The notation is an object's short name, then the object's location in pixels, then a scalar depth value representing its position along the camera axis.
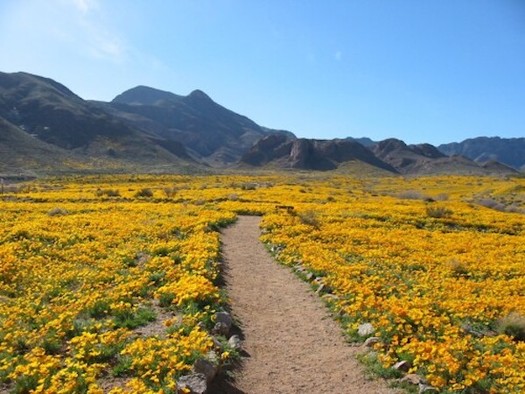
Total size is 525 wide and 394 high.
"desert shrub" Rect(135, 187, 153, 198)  51.38
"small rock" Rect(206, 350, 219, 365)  9.80
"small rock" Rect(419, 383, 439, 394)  9.02
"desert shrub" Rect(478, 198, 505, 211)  53.34
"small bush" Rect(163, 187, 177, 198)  50.41
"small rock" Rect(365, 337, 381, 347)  11.45
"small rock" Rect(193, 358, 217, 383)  9.30
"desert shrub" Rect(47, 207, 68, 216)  33.26
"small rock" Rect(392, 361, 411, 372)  10.11
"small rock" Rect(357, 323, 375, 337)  11.99
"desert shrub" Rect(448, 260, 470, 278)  18.98
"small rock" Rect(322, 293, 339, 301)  14.74
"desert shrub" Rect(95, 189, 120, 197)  51.31
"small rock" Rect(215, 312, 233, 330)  12.19
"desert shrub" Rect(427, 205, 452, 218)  37.80
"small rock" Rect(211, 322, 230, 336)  11.79
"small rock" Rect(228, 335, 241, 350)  11.19
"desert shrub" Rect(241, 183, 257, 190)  66.80
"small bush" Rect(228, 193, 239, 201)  47.07
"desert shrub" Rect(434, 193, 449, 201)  66.45
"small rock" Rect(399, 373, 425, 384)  9.52
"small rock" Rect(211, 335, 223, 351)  10.66
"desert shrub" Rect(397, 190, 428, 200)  63.00
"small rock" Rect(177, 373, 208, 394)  8.59
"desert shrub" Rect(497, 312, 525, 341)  12.22
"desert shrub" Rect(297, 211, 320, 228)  29.80
